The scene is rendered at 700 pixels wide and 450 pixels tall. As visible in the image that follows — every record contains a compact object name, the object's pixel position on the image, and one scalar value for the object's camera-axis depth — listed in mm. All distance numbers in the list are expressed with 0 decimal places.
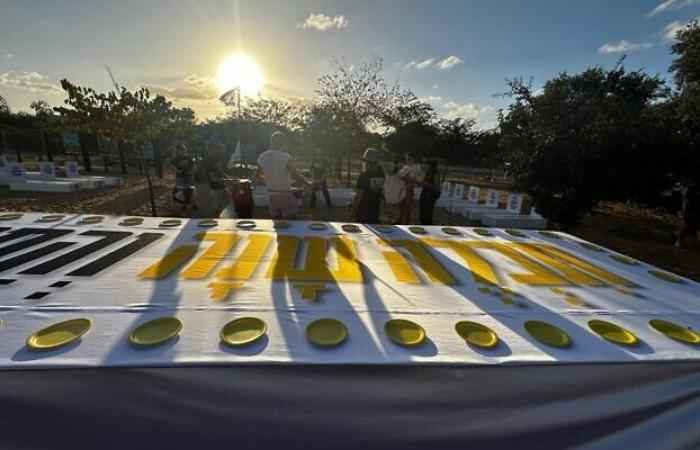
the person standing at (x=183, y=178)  7836
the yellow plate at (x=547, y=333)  1348
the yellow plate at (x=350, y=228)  3038
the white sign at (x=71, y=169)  13391
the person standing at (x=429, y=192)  6945
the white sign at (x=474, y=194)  11567
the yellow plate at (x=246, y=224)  3013
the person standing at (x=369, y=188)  5289
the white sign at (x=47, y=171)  12211
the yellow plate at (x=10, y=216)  2971
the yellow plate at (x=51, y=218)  2947
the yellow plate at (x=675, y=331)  1427
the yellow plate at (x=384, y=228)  3109
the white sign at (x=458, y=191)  12008
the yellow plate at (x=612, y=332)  1392
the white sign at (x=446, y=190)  12380
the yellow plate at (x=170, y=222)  2934
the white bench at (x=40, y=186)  11703
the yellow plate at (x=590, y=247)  2951
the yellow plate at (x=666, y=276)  2221
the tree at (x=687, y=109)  5984
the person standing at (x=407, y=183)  6848
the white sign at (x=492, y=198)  10609
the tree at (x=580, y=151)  6215
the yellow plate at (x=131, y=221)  2906
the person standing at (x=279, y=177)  4215
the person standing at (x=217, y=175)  6629
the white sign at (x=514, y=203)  9531
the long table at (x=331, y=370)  1090
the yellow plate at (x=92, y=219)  2949
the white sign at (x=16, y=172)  11888
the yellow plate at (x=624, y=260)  2595
